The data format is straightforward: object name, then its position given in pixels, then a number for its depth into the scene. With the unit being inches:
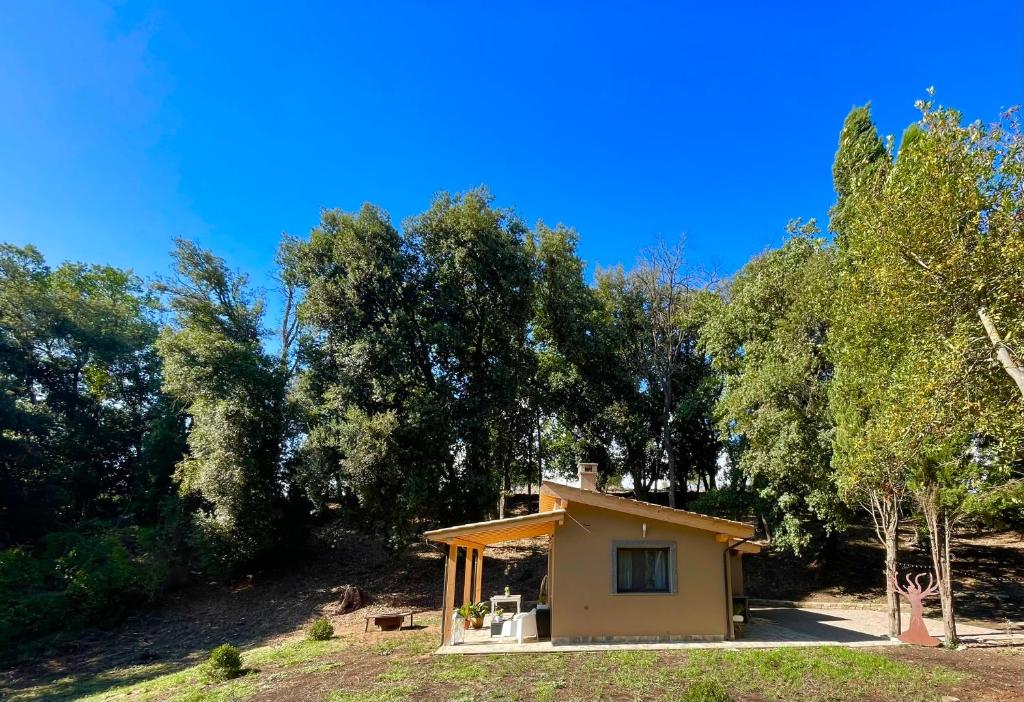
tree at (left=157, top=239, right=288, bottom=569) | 687.1
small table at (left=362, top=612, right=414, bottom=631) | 511.2
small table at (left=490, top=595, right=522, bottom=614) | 485.2
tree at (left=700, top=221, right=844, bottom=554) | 622.5
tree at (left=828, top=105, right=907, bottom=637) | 429.4
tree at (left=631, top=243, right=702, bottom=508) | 975.0
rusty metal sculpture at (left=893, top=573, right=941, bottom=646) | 417.1
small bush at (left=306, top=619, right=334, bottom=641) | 493.7
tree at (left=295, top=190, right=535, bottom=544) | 680.4
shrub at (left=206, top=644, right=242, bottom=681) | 369.1
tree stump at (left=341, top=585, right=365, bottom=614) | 650.2
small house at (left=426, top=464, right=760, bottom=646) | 420.8
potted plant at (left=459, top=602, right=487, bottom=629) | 476.7
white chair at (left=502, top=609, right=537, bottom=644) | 415.2
